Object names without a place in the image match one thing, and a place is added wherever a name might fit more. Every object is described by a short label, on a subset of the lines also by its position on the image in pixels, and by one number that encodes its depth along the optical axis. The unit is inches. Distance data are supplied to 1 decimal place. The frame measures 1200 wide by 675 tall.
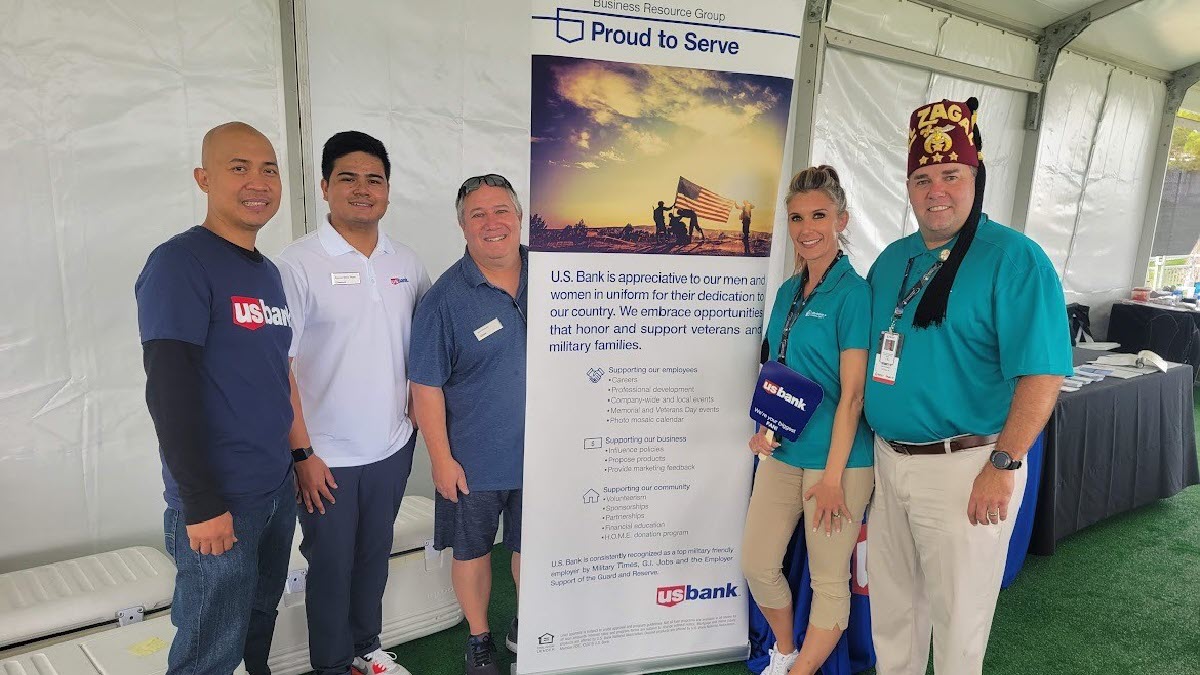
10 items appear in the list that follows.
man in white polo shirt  66.1
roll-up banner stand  66.1
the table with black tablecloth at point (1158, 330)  233.9
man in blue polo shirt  67.4
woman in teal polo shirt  65.0
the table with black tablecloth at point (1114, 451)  111.2
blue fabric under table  74.7
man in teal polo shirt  55.9
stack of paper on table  127.3
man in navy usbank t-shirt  49.3
